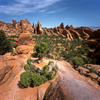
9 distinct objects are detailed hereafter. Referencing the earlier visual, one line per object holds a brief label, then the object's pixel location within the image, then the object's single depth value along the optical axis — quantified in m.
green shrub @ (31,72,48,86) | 5.58
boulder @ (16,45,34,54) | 15.81
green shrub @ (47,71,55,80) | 6.56
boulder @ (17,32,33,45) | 19.14
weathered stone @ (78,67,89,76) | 9.17
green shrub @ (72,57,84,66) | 11.45
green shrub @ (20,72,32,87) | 5.38
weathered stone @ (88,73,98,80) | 8.14
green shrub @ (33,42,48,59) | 11.06
